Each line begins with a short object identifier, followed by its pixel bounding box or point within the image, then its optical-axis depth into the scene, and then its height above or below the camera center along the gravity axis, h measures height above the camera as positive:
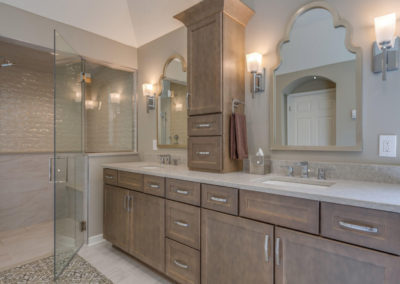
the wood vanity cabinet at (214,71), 1.95 +0.61
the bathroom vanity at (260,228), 1.05 -0.51
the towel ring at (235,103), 2.02 +0.34
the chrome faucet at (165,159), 2.83 -0.21
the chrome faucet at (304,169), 1.73 -0.21
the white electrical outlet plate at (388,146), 1.47 -0.03
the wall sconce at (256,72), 1.98 +0.60
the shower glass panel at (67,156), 2.19 -0.15
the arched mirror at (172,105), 2.73 +0.44
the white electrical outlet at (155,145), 3.09 -0.05
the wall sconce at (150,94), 3.11 +0.63
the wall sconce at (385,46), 1.37 +0.58
